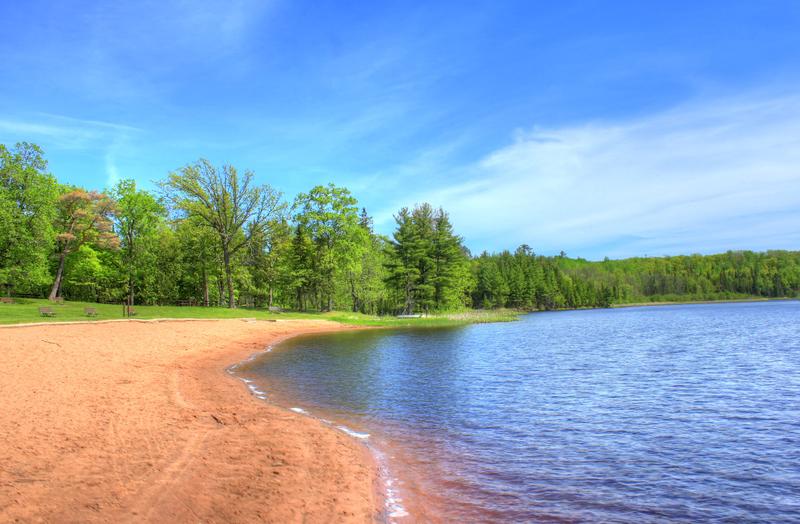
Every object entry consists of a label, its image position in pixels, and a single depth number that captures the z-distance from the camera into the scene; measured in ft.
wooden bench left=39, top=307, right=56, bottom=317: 107.85
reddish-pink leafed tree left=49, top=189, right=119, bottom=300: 168.04
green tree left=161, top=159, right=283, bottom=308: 173.78
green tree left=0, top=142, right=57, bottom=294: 142.92
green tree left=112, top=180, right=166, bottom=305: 183.73
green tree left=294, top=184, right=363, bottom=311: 200.75
